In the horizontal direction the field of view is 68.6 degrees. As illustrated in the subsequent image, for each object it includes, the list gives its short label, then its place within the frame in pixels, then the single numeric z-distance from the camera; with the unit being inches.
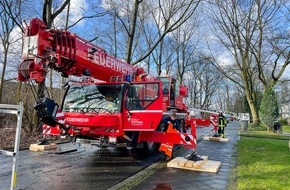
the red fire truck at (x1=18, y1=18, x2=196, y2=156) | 182.2
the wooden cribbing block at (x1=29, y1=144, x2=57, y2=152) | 280.6
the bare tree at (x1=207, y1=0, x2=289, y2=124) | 739.6
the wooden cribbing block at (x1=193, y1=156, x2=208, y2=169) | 208.3
